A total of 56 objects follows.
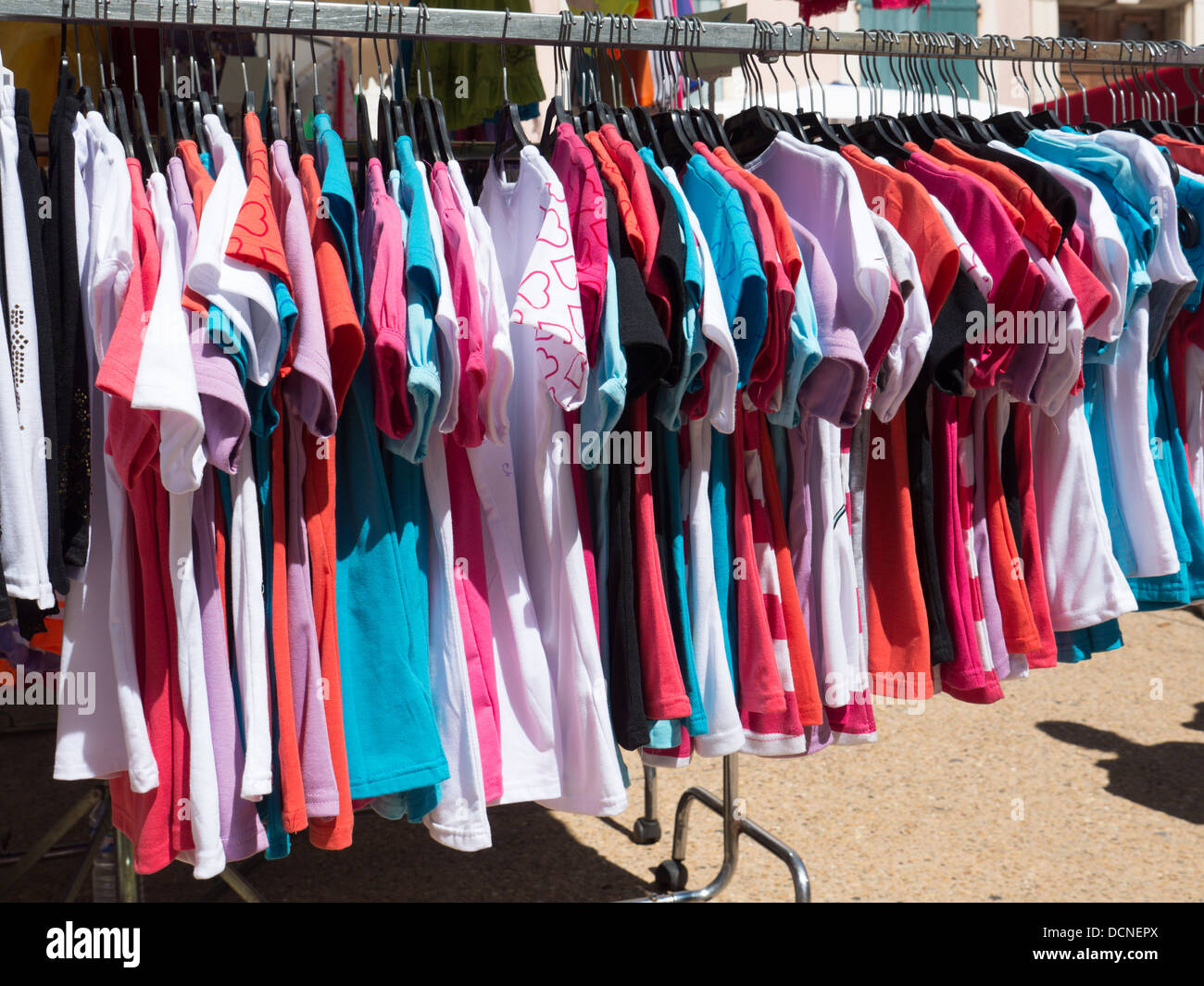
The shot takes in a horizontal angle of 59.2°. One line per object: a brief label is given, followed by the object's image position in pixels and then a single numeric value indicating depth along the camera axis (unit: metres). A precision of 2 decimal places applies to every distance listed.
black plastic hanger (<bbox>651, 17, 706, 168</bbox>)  1.95
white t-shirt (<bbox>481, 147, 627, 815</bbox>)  1.68
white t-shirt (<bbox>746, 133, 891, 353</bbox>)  1.75
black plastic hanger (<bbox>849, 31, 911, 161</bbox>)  2.05
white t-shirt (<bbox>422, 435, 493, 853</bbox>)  1.74
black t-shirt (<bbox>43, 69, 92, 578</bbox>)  1.54
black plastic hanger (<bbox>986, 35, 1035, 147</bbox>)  2.20
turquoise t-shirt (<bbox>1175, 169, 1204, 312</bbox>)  2.16
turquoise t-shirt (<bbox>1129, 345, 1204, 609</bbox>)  2.29
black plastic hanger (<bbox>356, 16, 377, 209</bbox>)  1.76
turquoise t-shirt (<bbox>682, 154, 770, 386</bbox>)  1.72
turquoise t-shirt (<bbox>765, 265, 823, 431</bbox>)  1.74
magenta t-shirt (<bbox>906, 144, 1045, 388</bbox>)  1.84
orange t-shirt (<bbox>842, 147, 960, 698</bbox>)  1.99
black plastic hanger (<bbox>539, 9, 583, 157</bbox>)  1.89
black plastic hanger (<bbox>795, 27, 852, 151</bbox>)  2.04
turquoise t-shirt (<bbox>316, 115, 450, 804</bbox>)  1.66
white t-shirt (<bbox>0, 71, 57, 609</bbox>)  1.48
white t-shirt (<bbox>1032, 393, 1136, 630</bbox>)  2.12
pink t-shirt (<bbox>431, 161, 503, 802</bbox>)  1.66
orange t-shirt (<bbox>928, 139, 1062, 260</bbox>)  1.88
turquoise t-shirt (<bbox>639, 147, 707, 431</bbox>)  1.69
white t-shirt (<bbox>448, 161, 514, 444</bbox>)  1.65
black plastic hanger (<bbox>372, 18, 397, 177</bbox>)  1.78
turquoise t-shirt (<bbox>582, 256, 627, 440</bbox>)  1.65
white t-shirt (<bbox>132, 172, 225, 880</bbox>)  1.39
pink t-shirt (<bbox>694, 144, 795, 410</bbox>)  1.72
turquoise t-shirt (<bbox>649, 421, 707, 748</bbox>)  1.85
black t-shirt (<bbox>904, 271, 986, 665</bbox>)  2.02
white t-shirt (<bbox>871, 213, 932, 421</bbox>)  1.80
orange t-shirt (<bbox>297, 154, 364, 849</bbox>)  1.61
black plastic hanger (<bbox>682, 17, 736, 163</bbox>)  1.97
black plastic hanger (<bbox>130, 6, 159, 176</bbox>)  1.64
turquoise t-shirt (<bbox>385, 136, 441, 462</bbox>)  1.58
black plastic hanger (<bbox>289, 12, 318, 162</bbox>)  1.69
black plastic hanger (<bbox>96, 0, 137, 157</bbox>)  1.65
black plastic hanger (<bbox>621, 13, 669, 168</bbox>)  1.93
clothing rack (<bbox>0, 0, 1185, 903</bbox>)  1.66
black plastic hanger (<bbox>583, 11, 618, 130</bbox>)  1.91
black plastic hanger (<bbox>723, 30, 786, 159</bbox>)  2.00
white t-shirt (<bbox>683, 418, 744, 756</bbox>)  1.87
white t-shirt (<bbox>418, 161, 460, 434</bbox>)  1.59
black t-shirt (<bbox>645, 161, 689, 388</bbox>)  1.67
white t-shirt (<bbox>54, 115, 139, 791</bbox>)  1.56
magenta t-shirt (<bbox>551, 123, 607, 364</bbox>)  1.67
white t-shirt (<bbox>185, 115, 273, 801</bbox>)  1.47
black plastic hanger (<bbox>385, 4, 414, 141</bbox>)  1.82
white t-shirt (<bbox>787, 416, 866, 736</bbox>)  1.94
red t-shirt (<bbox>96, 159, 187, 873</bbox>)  1.58
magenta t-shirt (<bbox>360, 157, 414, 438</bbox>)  1.57
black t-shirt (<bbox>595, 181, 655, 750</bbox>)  1.73
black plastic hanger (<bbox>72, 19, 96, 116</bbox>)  1.65
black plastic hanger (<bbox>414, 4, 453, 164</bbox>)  1.82
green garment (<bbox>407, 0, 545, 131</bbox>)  3.30
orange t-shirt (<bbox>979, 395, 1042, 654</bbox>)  2.08
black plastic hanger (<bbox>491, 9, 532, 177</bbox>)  1.86
